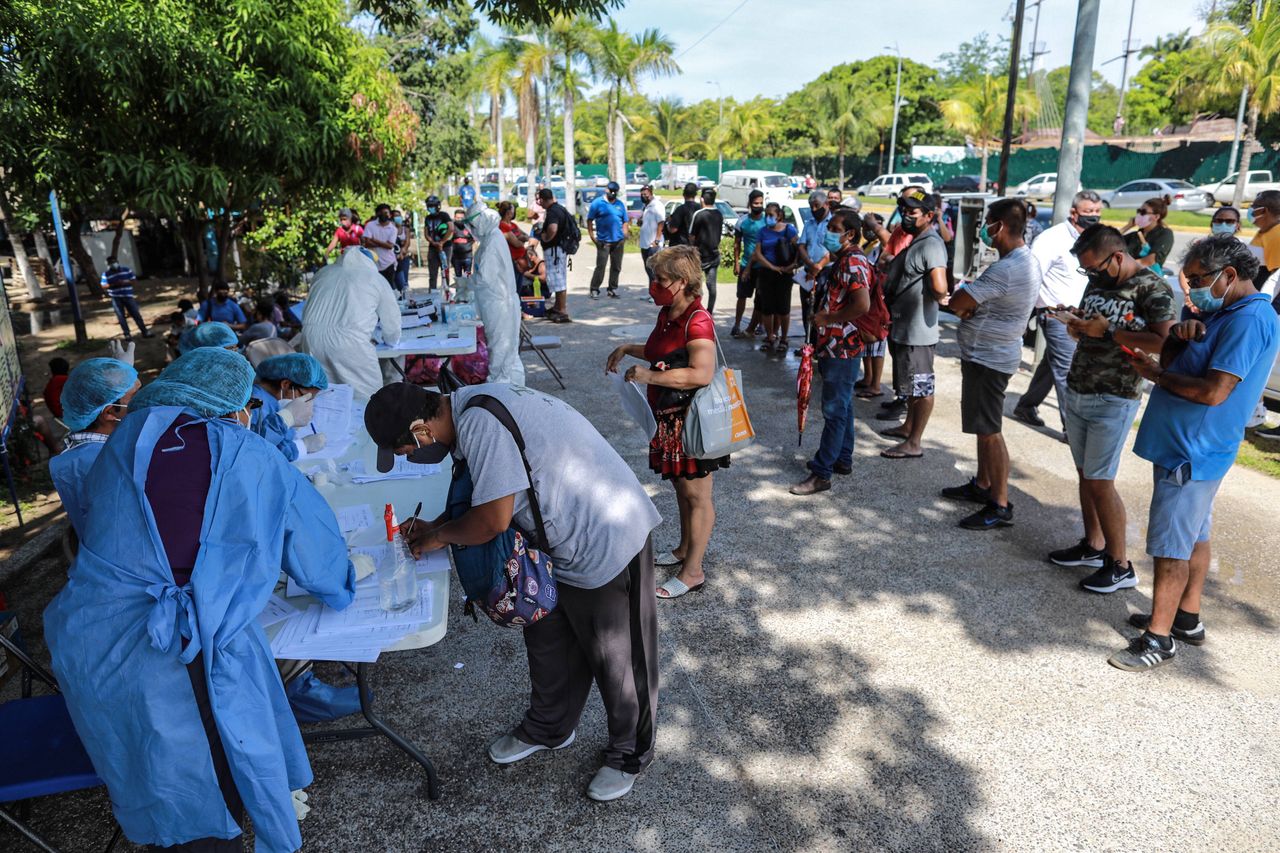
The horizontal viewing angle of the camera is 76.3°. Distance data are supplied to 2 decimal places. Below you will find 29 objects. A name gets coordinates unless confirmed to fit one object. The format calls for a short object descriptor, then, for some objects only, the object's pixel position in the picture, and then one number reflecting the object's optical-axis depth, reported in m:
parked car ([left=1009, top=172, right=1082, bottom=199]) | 32.75
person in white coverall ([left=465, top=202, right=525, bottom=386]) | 6.04
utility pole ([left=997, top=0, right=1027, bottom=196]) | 13.30
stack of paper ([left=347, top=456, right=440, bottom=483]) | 3.41
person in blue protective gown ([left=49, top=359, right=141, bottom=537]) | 2.86
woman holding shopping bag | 3.60
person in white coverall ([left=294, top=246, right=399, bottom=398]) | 5.09
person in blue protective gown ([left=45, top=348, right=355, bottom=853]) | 1.96
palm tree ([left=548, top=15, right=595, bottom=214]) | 24.44
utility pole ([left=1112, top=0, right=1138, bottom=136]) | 51.24
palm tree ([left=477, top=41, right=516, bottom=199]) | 26.20
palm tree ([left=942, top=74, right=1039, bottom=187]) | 34.41
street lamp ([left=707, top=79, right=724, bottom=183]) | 51.47
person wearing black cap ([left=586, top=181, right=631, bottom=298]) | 12.02
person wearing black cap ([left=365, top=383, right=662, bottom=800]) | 2.31
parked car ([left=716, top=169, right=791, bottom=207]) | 29.92
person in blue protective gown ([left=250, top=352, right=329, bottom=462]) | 3.74
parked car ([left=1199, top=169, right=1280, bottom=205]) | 27.30
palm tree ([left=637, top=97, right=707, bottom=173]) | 57.28
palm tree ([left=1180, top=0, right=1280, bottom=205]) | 24.05
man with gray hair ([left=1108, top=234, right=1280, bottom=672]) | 3.14
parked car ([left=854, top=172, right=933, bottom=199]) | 39.03
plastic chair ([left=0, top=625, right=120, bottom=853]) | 2.27
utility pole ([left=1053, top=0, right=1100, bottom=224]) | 6.89
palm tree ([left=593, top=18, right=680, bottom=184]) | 25.48
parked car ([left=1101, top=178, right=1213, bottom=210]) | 27.52
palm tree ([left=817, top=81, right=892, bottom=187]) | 45.22
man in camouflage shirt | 3.77
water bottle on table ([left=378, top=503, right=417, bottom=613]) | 2.47
